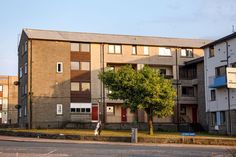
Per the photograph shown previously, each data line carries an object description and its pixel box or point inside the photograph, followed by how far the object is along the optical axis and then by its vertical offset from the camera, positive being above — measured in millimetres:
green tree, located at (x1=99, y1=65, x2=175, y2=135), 44781 +2003
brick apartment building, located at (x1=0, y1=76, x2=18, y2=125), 104800 +4060
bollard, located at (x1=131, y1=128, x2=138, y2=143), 38125 -2242
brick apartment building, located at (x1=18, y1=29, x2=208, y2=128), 56000 +5046
